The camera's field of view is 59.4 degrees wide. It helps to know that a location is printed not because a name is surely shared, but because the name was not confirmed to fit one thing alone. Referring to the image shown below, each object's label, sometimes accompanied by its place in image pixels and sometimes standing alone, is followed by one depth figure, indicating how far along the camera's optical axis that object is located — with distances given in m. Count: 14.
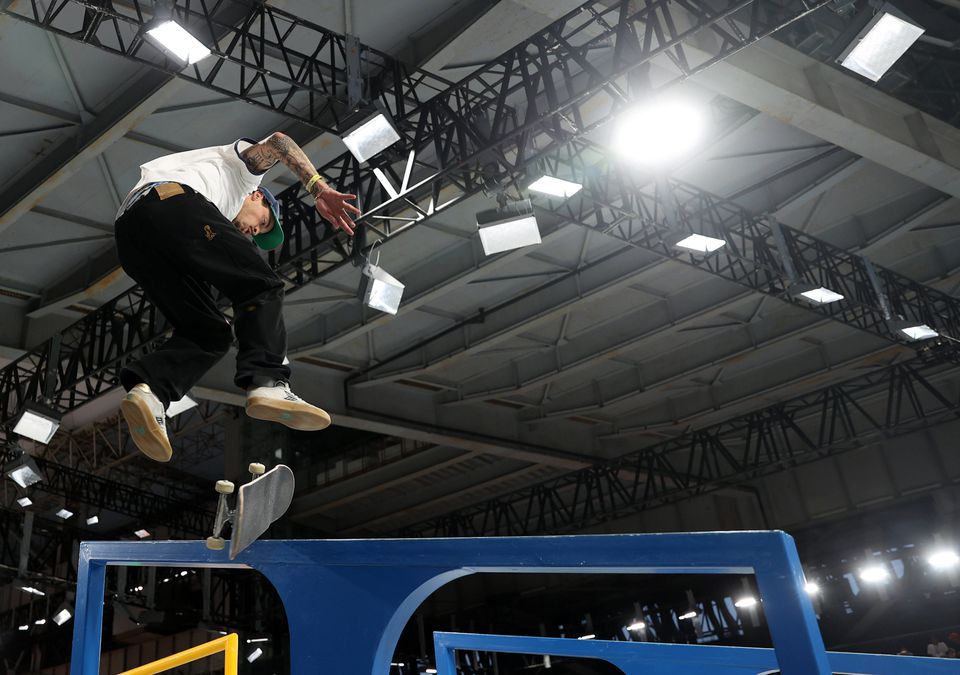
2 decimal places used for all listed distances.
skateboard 2.18
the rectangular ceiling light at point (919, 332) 12.15
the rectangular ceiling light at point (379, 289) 8.67
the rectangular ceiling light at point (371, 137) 7.52
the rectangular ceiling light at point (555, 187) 8.48
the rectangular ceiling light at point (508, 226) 8.48
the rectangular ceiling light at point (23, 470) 12.20
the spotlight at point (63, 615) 19.52
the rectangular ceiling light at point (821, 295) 10.92
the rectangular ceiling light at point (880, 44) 6.92
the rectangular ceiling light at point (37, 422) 10.40
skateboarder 2.70
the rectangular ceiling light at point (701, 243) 10.06
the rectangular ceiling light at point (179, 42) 6.36
